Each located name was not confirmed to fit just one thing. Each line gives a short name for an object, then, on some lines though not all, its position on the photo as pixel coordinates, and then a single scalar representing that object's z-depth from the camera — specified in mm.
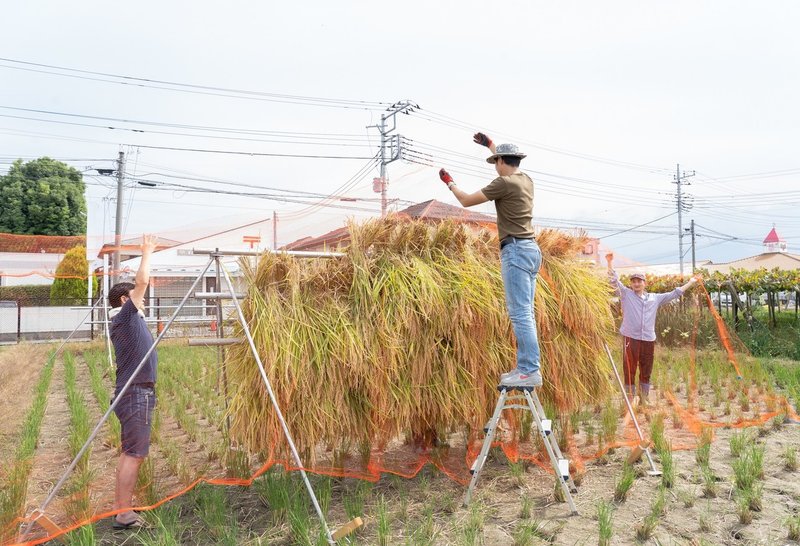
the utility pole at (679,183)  50256
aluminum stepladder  3756
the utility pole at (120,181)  26284
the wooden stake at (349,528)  3141
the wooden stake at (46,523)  3270
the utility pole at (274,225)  6481
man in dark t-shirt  3737
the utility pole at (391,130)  18084
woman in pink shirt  6574
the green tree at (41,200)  34906
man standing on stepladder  3793
